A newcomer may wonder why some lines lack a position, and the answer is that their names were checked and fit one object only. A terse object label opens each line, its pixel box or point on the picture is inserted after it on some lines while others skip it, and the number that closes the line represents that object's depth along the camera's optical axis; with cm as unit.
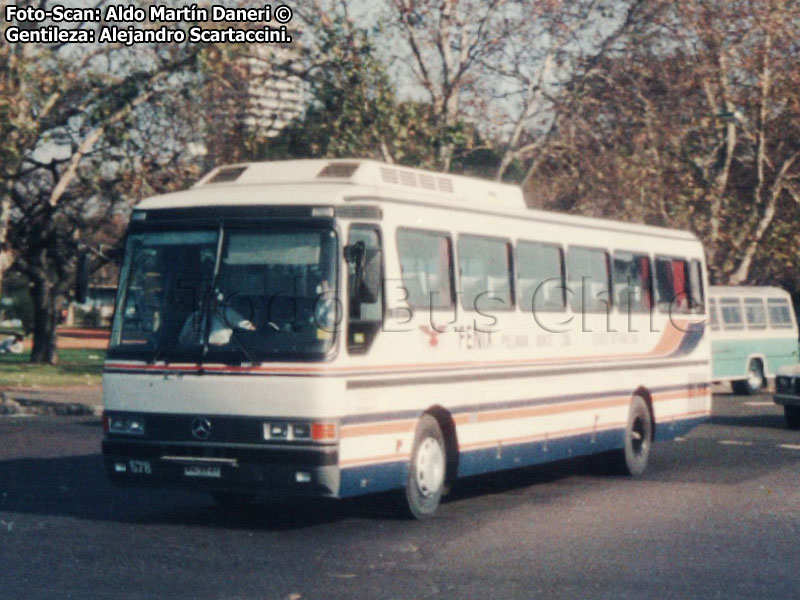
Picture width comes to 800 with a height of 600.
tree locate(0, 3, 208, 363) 2813
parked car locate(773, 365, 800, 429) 2375
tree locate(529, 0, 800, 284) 3409
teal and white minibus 3278
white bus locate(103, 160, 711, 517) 1115
